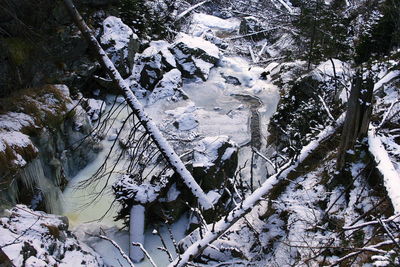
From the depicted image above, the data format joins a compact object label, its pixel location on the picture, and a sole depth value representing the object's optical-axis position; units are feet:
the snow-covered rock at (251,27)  52.49
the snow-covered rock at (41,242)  14.12
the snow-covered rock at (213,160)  21.62
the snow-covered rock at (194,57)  39.11
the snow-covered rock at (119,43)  33.71
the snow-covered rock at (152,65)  35.73
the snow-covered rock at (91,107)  29.68
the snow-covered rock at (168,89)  34.17
